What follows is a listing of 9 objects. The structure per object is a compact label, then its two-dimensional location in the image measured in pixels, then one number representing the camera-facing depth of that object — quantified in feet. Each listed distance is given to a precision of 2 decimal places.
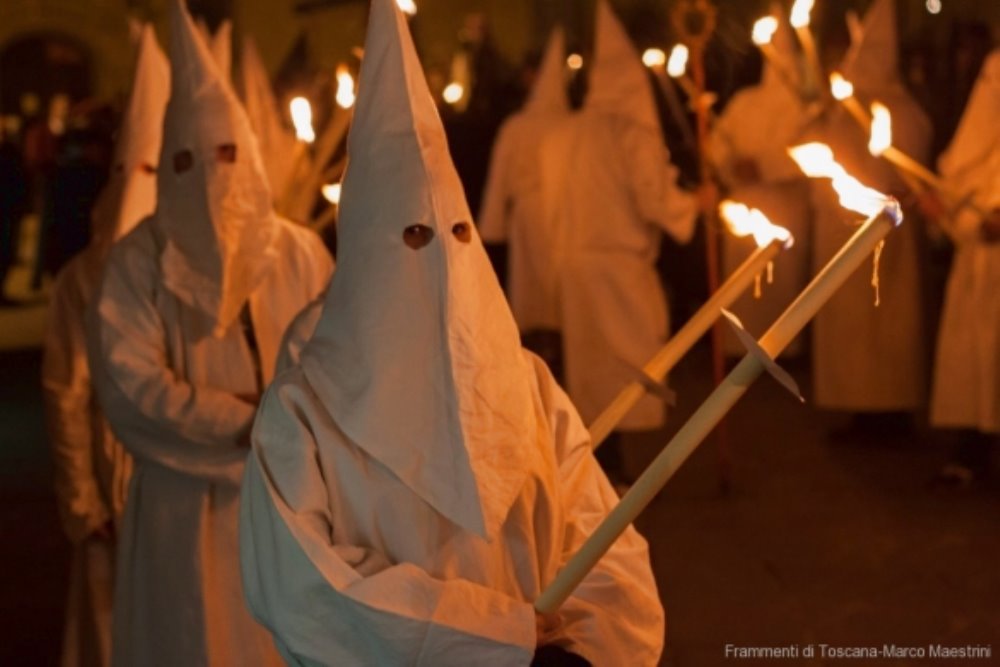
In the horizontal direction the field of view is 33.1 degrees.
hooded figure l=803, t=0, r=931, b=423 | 32.65
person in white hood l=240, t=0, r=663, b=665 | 9.65
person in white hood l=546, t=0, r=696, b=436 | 29.86
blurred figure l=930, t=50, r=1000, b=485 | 28.27
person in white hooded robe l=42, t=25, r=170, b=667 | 18.10
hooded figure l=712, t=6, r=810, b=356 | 39.09
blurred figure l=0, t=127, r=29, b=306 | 57.88
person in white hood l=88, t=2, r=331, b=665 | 15.24
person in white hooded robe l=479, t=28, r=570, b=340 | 33.65
